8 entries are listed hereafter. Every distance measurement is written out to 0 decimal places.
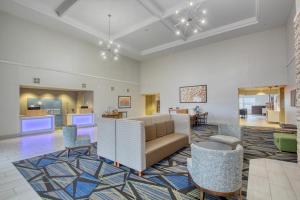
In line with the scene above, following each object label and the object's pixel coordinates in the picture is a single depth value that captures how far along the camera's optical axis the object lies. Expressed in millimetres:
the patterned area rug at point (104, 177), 2420
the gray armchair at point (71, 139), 4105
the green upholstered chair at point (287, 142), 4048
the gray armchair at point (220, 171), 1918
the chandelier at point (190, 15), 6111
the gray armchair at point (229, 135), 3776
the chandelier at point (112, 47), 8920
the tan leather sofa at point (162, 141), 3335
